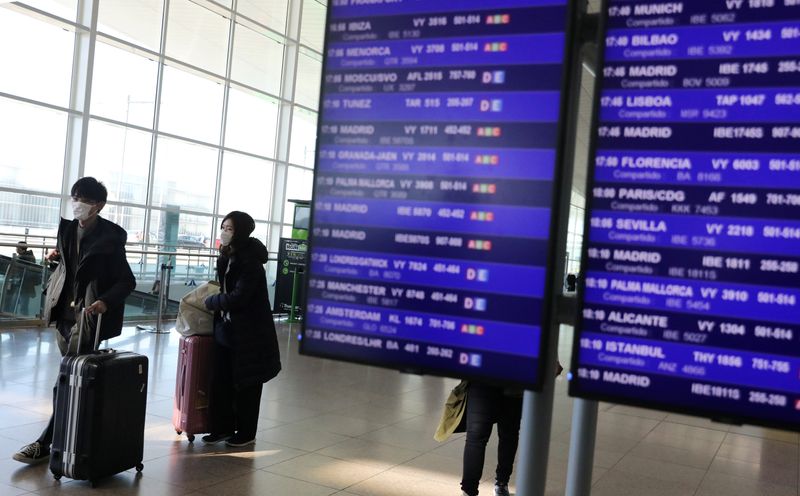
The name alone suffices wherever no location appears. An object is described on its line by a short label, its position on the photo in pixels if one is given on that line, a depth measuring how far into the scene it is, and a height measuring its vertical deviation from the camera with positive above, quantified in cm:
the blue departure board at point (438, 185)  188 +18
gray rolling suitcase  458 -124
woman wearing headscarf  571 -80
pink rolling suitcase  579 -124
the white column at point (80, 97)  1398 +238
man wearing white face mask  494 -38
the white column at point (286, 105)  2008 +370
